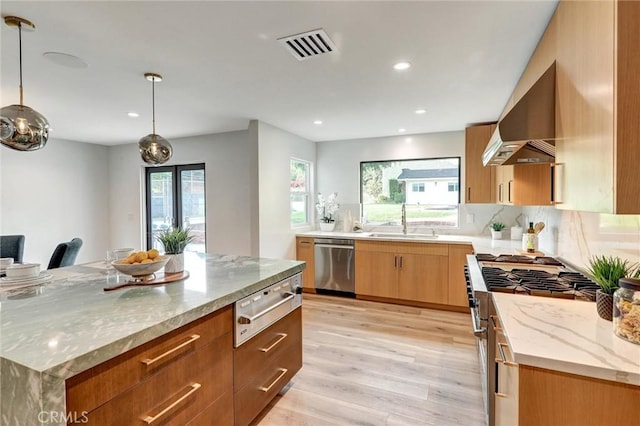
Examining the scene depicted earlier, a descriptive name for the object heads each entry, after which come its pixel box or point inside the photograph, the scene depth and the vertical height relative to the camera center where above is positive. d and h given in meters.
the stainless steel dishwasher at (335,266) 4.28 -0.81
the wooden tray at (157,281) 1.69 -0.40
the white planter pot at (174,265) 1.91 -0.34
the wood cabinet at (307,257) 4.52 -0.70
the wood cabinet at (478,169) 3.73 +0.48
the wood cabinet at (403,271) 3.77 -0.80
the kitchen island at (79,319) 0.88 -0.43
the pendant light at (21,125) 1.70 +0.50
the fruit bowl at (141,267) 1.63 -0.31
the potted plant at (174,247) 1.92 -0.23
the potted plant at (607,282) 1.25 -0.31
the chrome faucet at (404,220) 4.52 -0.17
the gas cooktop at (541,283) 1.56 -0.43
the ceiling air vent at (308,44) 1.84 +1.05
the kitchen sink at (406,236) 4.04 -0.38
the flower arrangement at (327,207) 5.00 +0.04
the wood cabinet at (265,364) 1.68 -0.96
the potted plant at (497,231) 3.81 -0.28
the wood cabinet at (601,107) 0.95 +0.36
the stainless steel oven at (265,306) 1.66 -0.60
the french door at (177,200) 4.86 +0.17
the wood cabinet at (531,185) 2.38 +0.18
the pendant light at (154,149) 2.51 +0.51
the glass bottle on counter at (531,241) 2.82 -0.31
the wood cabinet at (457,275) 3.65 -0.79
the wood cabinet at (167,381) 1.00 -0.66
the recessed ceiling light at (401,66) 2.21 +1.05
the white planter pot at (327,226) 4.88 -0.26
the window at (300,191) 4.71 +0.29
